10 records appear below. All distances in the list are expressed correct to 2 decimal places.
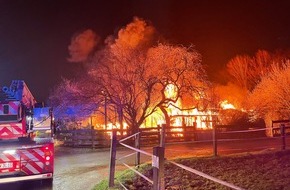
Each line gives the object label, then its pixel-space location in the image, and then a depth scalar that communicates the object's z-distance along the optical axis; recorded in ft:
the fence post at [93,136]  50.57
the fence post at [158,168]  12.32
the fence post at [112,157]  20.62
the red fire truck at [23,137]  17.51
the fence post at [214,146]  29.75
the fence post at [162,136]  21.58
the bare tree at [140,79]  55.43
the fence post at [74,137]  52.68
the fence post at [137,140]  24.25
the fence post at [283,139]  30.49
